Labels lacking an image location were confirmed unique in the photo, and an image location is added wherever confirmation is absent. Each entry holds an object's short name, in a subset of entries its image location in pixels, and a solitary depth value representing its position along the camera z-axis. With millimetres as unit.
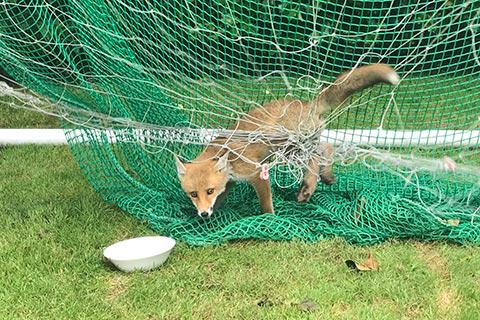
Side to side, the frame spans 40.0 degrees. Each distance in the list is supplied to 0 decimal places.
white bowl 3418
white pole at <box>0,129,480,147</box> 4047
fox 3721
